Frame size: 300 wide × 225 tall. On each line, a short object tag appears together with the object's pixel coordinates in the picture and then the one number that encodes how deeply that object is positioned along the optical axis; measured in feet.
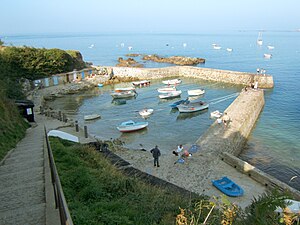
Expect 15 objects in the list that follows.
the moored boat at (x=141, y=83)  138.21
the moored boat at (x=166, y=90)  119.11
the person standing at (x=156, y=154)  47.36
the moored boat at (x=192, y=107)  93.91
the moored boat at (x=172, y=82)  139.07
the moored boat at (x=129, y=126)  75.72
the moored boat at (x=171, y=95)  113.12
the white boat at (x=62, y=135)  46.14
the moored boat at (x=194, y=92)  116.57
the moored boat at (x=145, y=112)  89.10
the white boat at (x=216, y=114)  86.50
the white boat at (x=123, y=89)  117.29
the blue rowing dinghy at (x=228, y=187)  39.48
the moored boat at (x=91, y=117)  86.79
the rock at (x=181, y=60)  219.47
